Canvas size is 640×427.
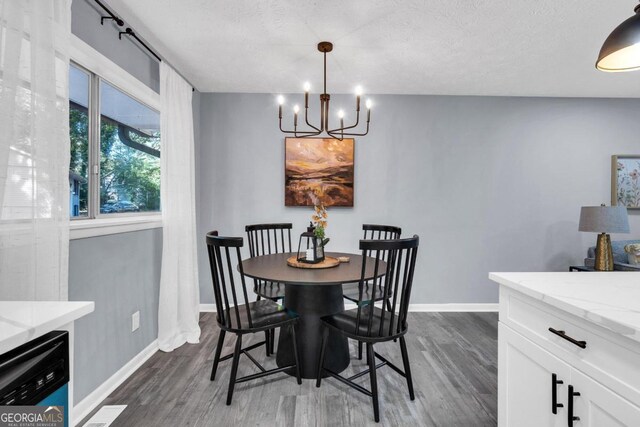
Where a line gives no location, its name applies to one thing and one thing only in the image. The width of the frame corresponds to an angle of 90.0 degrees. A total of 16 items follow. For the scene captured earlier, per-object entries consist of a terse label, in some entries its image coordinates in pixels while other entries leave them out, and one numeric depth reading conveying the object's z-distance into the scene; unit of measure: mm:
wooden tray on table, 2209
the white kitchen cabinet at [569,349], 819
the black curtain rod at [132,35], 2172
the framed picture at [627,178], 3697
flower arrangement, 2293
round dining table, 2068
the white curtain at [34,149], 1266
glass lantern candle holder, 2326
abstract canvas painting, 3604
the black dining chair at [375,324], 1688
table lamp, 3045
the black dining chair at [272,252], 2430
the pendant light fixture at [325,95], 2094
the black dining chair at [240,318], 1811
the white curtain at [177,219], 2631
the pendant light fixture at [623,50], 1184
